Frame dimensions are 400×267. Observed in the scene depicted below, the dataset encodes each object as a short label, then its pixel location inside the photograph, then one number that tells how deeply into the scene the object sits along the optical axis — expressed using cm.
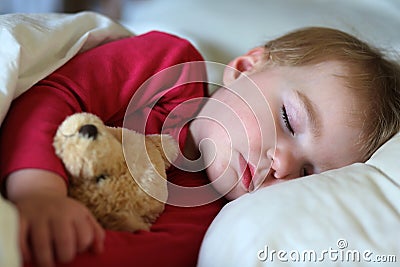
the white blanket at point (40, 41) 73
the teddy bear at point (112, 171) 59
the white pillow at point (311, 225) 61
